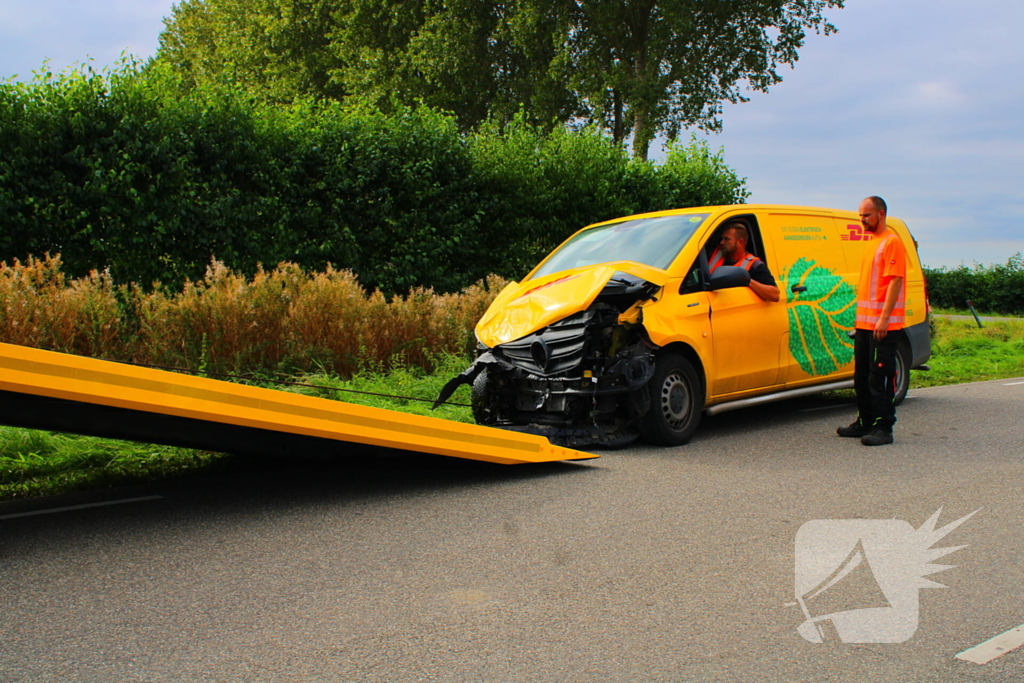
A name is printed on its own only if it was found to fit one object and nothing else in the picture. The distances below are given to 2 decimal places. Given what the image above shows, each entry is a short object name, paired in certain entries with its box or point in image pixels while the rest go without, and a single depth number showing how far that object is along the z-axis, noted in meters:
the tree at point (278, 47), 32.97
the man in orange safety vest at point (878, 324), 7.26
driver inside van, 7.97
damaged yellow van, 6.91
